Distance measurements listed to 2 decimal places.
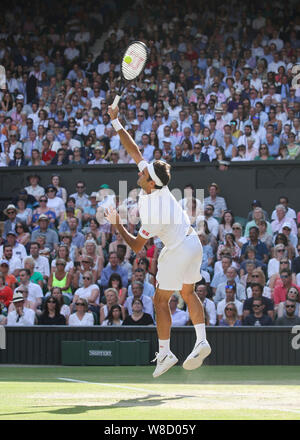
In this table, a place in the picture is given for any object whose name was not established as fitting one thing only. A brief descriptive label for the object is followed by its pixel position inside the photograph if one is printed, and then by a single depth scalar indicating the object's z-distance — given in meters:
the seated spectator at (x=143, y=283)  14.05
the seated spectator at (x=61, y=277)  14.78
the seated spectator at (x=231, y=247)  14.99
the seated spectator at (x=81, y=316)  13.52
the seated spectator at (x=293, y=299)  13.16
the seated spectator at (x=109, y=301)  13.66
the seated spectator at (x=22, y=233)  16.52
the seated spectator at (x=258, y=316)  13.05
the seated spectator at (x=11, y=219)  17.28
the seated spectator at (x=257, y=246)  15.03
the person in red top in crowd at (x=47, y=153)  19.11
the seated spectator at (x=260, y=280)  13.79
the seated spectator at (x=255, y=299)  13.16
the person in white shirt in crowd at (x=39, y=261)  15.44
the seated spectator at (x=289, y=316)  13.07
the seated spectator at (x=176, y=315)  13.41
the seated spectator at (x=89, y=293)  14.09
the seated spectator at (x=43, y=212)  16.92
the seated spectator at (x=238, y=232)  15.35
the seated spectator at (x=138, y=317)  13.21
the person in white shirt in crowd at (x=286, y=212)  16.08
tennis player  8.09
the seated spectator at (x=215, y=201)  16.73
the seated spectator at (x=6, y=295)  14.38
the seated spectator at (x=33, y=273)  14.99
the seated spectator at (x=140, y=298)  13.62
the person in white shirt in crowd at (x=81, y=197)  17.38
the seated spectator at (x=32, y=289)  14.19
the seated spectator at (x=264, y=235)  15.27
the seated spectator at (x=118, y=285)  14.23
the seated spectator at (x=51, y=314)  13.65
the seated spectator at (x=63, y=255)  15.29
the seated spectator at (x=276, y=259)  14.44
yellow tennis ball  9.66
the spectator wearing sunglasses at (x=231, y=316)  13.25
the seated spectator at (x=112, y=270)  14.91
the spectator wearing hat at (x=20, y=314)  13.70
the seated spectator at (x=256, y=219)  15.65
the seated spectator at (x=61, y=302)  13.80
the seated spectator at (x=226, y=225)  15.60
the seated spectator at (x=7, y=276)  14.81
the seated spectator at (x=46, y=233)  16.30
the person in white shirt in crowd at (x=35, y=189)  18.03
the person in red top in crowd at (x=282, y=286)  13.65
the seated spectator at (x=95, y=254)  15.20
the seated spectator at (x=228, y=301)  13.42
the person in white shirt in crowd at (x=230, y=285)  13.88
